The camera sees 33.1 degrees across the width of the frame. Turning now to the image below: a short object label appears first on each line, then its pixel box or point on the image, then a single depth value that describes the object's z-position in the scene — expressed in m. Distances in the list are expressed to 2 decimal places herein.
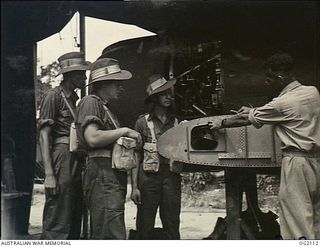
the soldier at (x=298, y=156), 4.77
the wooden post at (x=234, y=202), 4.92
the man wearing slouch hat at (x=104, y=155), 5.04
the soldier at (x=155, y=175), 5.00
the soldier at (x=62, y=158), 5.14
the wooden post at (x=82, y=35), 5.13
